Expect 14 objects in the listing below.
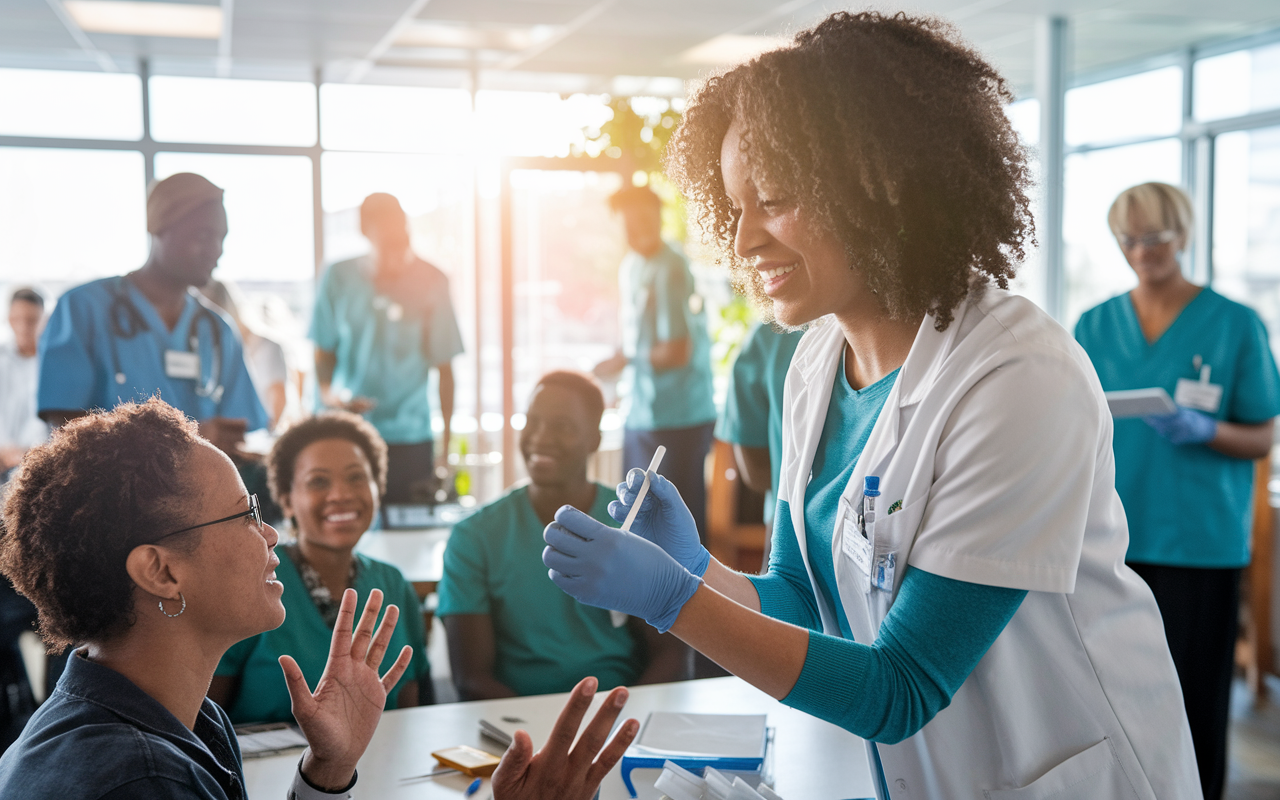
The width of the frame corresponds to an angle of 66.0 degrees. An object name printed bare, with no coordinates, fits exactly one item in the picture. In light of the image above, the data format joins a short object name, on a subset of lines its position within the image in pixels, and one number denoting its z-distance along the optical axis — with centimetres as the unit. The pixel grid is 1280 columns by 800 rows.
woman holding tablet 267
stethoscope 283
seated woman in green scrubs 202
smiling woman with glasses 107
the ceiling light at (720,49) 524
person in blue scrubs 277
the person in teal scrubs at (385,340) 429
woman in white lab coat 108
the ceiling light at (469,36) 493
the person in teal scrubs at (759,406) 274
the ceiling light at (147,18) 450
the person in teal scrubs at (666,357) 452
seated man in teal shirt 231
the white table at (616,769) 149
